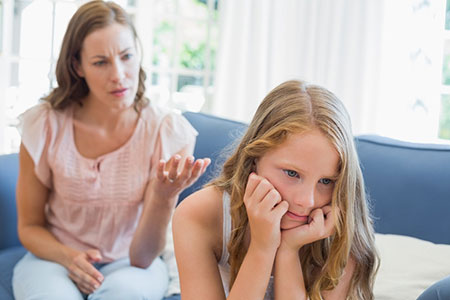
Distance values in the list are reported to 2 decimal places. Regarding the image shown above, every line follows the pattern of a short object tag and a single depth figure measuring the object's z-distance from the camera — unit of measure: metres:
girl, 1.27
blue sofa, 1.80
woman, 1.89
